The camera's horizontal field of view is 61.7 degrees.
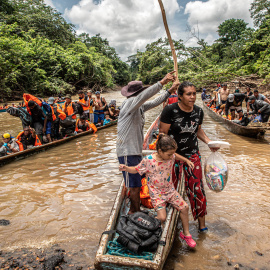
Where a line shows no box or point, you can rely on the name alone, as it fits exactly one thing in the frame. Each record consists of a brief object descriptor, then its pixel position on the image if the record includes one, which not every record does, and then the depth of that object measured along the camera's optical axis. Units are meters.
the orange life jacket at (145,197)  3.05
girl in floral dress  2.38
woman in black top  2.45
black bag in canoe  2.01
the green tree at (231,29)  45.06
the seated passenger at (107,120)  10.04
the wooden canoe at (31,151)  5.25
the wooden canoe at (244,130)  7.22
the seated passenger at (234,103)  8.55
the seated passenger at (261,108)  7.48
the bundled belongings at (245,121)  7.74
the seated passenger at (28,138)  6.18
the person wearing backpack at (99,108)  9.22
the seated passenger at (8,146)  5.75
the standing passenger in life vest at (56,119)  7.19
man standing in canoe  2.49
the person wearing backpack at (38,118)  6.14
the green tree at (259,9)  25.12
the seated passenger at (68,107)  7.65
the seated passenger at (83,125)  8.56
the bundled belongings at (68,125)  7.71
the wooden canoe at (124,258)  1.81
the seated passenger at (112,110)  10.74
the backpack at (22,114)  5.90
